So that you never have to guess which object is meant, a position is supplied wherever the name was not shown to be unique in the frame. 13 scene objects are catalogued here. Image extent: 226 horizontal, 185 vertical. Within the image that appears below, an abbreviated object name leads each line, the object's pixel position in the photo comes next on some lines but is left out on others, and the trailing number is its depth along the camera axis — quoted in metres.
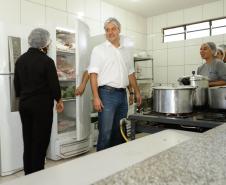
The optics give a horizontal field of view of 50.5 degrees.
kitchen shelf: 4.04
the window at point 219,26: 3.86
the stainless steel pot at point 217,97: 1.46
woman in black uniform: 1.78
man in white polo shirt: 1.94
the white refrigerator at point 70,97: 2.50
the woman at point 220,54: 2.85
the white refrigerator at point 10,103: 2.19
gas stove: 1.22
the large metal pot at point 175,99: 1.35
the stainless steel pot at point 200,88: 1.57
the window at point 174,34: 4.31
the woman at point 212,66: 2.17
